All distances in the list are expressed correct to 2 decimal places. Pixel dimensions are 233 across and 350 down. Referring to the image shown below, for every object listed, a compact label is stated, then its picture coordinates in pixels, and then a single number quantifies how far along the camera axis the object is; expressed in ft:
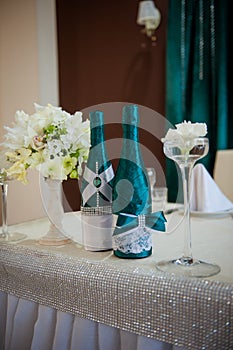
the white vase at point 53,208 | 3.41
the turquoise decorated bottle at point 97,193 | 2.93
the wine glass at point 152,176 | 4.76
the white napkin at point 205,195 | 4.53
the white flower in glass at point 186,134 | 2.56
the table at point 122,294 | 2.23
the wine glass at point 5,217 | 3.50
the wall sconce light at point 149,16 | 8.71
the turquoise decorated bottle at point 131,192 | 2.80
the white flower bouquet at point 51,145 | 3.17
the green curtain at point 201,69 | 8.44
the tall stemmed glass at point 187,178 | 2.55
